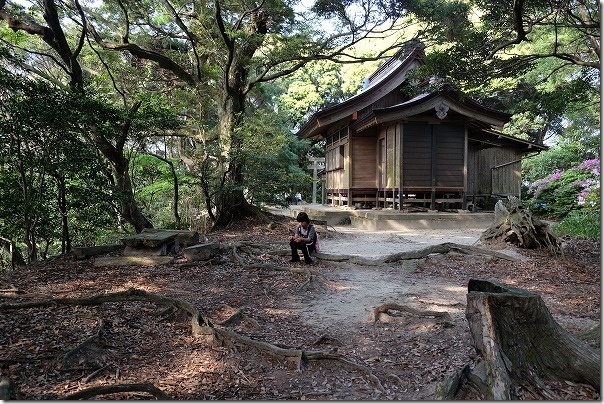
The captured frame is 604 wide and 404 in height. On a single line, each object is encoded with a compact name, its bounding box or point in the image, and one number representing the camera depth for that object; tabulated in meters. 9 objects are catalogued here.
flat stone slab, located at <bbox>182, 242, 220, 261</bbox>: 7.82
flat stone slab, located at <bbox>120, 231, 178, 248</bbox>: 7.88
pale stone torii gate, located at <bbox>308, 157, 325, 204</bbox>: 25.42
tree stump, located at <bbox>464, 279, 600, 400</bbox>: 2.87
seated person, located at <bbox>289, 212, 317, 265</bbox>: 7.88
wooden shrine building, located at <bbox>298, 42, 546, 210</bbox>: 14.63
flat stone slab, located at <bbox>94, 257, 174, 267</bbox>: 7.56
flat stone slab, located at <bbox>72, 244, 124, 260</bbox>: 7.91
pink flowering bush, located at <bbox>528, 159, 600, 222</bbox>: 15.63
